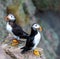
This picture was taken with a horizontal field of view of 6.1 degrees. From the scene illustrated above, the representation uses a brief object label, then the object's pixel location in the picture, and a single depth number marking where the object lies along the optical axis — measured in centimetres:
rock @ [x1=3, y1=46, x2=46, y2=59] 1208
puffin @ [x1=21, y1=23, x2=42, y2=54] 1186
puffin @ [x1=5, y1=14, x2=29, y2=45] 1254
